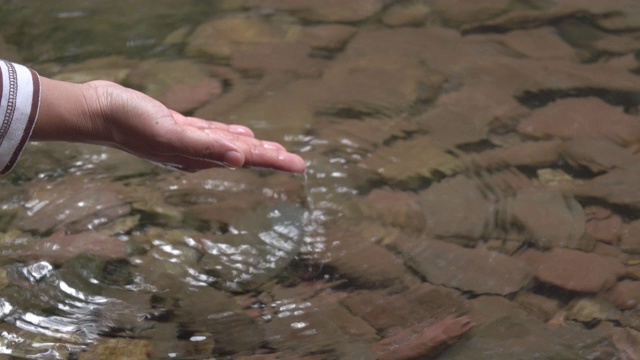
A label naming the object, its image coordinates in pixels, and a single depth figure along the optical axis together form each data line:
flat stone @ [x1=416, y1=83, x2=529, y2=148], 2.14
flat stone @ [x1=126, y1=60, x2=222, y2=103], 2.20
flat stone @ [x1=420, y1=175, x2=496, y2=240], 2.02
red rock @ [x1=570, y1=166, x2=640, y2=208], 2.05
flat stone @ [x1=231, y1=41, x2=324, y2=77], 2.25
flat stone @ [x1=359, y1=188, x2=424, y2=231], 2.03
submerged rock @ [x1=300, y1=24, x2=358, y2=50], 2.30
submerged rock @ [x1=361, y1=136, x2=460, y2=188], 2.09
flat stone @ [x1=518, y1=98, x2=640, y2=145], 2.13
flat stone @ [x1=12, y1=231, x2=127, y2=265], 1.99
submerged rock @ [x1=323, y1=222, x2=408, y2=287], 1.97
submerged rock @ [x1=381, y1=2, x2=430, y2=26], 2.35
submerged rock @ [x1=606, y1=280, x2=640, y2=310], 1.94
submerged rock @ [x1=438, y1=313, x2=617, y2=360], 1.89
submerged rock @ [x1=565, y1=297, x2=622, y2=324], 1.93
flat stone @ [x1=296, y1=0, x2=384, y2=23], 2.36
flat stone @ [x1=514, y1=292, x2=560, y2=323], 1.93
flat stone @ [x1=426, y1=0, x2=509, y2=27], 2.35
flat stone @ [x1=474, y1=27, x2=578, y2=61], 2.27
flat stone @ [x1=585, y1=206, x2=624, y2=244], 2.01
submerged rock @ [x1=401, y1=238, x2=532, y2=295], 1.96
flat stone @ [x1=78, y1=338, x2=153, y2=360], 1.89
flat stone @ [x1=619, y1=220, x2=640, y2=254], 1.99
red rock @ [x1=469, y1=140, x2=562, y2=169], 2.10
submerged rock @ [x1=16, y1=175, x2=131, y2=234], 2.04
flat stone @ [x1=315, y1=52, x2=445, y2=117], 2.19
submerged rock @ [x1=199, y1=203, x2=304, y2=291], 1.98
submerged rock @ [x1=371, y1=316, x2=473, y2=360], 1.89
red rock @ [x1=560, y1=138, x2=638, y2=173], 2.10
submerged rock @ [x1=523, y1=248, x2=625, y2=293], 1.96
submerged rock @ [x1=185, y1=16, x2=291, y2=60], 2.29
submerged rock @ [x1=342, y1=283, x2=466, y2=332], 1.93
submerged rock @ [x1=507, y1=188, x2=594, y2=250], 2.00
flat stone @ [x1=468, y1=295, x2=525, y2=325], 1.93
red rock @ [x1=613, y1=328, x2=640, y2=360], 1.89
